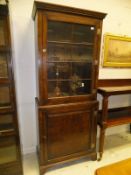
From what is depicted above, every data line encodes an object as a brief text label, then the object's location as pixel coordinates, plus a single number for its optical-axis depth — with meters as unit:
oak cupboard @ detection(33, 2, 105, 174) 1.51
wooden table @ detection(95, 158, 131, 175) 1.08
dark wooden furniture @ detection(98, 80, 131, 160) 1.88
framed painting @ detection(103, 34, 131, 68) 2.23
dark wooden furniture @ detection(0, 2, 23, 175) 1.35
